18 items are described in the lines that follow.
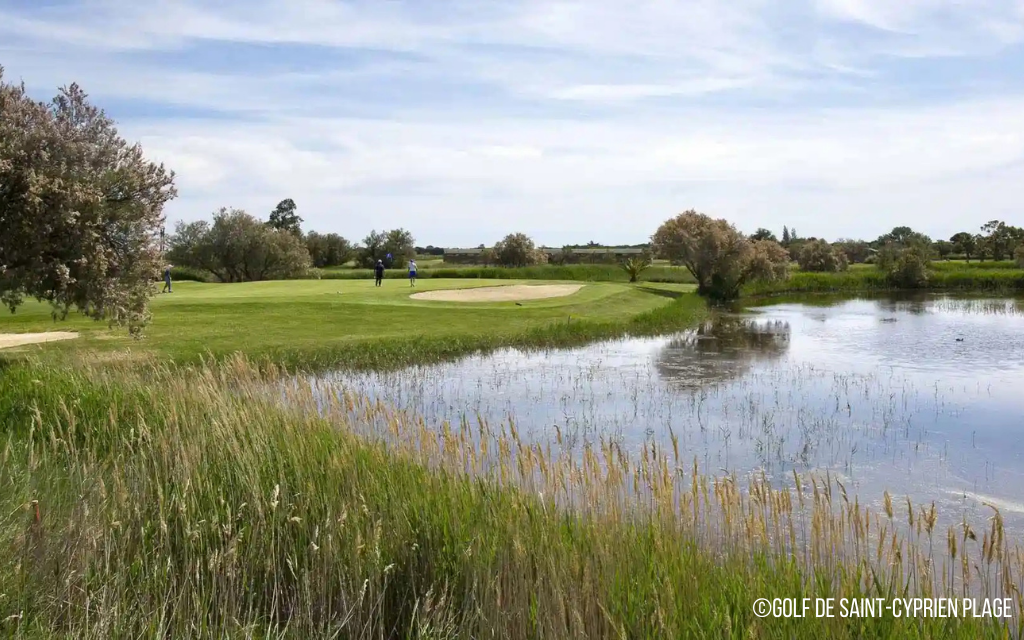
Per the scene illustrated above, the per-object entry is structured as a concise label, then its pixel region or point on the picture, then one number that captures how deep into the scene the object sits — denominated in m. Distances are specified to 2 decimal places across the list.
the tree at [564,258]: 91.62
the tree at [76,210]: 17.17
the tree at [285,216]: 123.80
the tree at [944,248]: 99.39
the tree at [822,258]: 79.06
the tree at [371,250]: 94.09
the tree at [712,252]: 54.12
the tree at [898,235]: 113.00
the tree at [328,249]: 97.56
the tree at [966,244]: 93.00
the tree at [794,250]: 97.69
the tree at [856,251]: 109.31
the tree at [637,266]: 67.75
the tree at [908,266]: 66.38
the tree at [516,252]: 85.00
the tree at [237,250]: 77.56
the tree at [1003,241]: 86.10
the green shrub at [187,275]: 74.88
